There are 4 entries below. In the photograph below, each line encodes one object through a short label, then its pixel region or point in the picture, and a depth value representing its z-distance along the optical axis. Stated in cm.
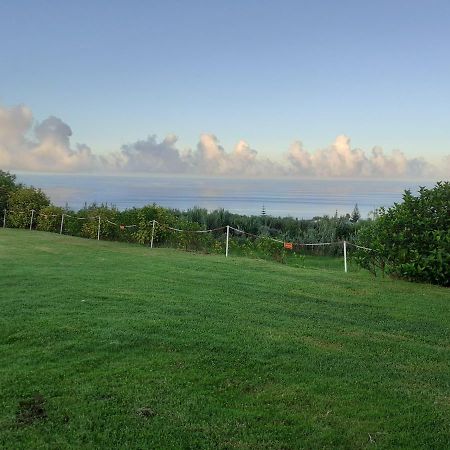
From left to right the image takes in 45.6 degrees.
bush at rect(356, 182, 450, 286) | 881
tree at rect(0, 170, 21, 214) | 2362
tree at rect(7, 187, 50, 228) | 2221
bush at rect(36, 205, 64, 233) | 2066
